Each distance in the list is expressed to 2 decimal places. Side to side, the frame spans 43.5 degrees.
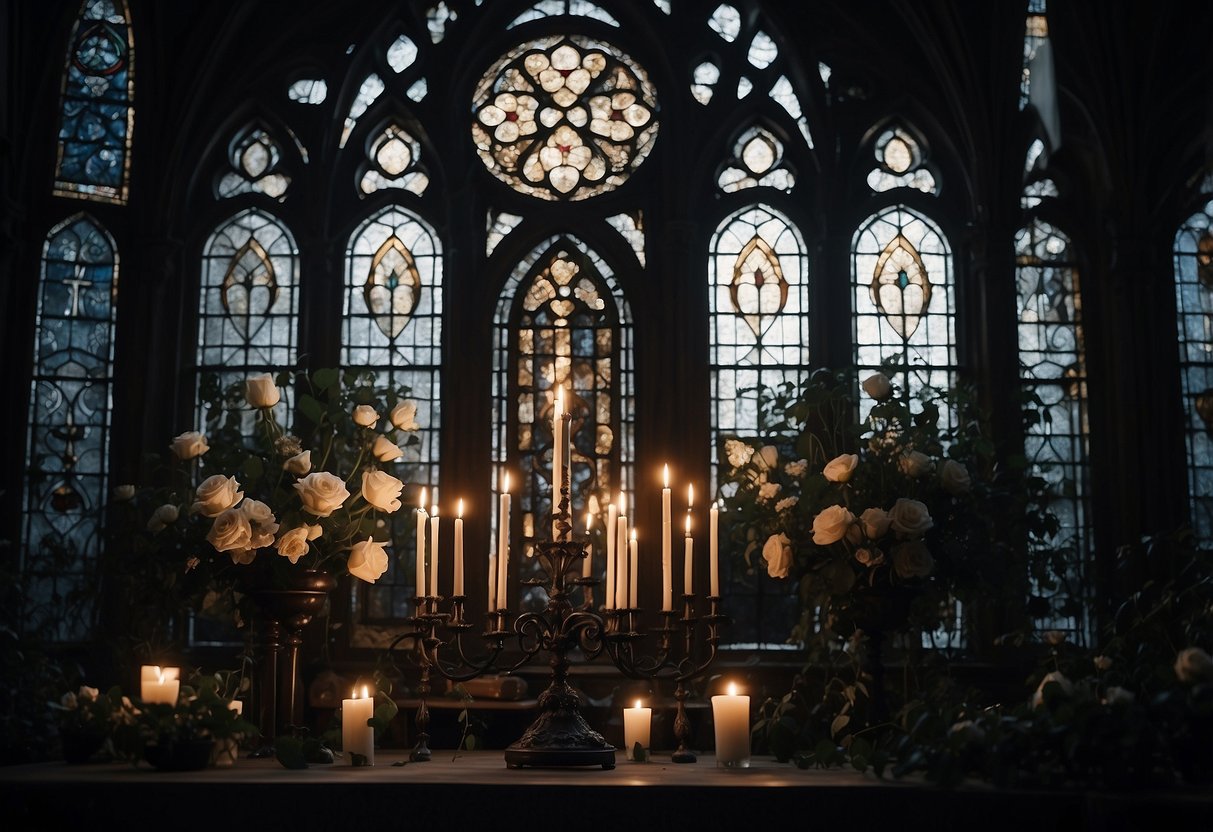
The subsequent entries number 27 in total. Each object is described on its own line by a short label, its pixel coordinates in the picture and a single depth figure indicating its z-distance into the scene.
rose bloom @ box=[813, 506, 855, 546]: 4.93
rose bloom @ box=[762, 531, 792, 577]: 5.18
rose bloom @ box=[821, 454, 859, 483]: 5.12
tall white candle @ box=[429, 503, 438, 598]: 4.30
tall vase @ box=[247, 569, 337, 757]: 4.91
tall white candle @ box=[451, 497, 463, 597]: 4.16
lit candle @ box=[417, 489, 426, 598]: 4.37
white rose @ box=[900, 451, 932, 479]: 5.13
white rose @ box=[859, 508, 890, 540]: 4.92
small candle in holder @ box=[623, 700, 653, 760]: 4.74
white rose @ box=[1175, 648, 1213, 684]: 3.35
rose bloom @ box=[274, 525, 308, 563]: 4.73
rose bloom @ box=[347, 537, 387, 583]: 4.83
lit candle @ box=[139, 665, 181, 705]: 4.17
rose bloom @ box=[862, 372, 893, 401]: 5.59
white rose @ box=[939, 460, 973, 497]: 5.13
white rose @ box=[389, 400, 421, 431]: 4.92
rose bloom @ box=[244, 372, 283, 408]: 5.10
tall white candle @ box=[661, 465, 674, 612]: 4.24
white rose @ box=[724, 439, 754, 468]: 7.97
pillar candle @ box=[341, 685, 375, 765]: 4.29
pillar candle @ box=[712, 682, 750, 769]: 4.28
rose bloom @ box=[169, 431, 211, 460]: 5.07
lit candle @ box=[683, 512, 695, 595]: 4.25
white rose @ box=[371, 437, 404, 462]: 4.96
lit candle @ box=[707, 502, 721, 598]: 4.28
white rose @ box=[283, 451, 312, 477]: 4.90
